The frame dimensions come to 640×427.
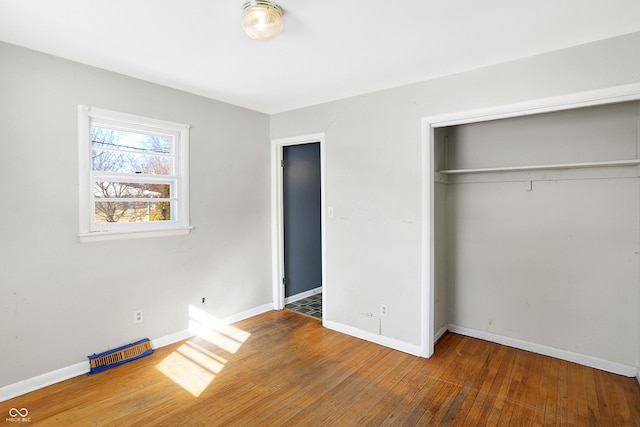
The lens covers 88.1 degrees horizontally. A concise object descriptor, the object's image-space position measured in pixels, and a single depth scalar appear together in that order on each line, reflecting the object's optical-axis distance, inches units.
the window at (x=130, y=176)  102.8
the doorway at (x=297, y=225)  159.6
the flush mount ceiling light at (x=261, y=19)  69.7
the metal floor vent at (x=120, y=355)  102.6
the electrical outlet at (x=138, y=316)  113.7
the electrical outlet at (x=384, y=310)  123.5
